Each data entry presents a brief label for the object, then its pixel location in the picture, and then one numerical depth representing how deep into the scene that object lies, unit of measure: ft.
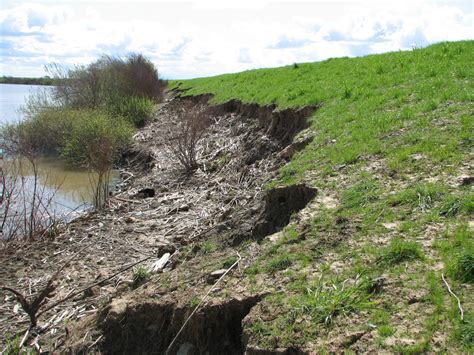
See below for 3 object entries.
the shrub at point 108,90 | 85.10
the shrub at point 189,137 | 46.25
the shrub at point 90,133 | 64.03
